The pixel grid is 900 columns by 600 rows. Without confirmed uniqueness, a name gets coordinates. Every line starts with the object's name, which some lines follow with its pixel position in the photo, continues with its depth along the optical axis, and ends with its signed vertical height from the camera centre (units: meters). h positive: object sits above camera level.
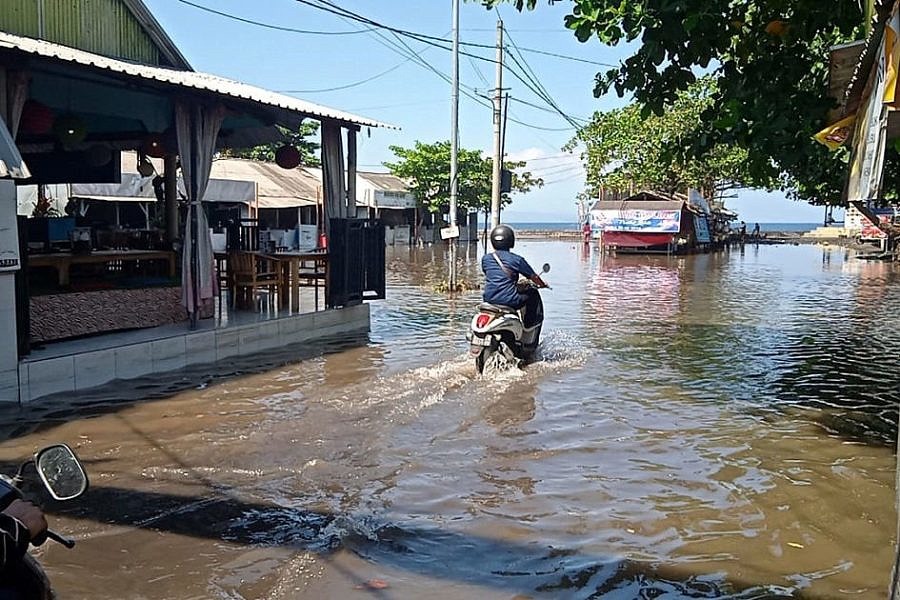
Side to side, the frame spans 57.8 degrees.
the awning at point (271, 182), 24.09 +1.72
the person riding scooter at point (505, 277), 9.02 -0.45
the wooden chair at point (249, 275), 11.45 -0.56
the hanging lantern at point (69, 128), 10.20 +1.34
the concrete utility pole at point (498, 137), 16.72 +2.06
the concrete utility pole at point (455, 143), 16.14 +1.90
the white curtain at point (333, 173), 11.74 +0.92
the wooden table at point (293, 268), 11.72 -0.48
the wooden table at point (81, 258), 9.05 -0.27
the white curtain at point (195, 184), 9.66 +0.62
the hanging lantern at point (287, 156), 12.77 +1.25
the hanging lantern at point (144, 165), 13.75 +1.18
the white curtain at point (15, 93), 7.59 +1.32
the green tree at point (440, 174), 40.69 +3.15
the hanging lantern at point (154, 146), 12.73 +1.43
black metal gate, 11.95 -0.39
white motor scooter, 8.83 -1.10
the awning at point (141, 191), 18.83 +1.07
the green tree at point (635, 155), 36.00 +4.03
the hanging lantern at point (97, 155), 13.08 +1.29
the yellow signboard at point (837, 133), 4.89 +0.63
